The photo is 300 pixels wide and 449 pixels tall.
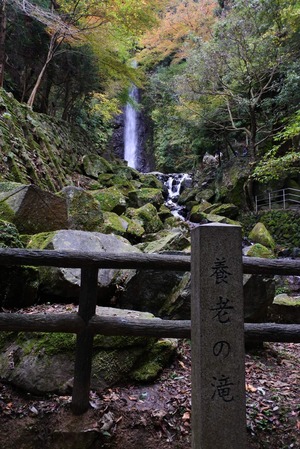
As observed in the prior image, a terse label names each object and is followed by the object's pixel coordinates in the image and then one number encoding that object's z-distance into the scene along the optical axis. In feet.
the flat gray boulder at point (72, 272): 10.86
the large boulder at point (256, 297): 11.42
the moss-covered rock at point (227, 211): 46.75
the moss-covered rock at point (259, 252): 22.04
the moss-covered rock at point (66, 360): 7.74
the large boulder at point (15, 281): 9.31
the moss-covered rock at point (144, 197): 38.40
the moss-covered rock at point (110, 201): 28.02
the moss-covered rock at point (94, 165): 43.01
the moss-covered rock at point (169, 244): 16.94
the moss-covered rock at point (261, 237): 35.29
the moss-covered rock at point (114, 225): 20.72
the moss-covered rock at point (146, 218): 28.73
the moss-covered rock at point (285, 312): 14.62
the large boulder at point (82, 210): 19.45
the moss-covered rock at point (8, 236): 9.99
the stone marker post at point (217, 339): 5.41
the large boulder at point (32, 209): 14.03
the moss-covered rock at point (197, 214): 45.09
